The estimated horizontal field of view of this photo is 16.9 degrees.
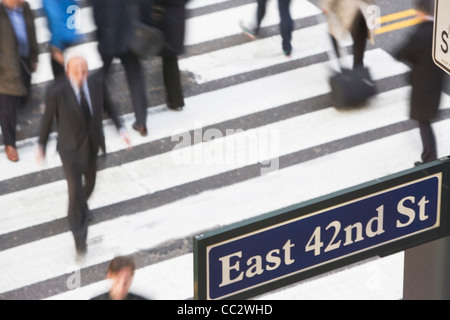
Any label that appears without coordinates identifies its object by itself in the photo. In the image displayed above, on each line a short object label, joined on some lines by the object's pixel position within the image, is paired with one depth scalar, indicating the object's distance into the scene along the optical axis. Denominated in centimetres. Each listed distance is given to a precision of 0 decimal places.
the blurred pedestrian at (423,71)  1294
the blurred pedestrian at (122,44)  1396
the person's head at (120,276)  950
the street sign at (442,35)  614
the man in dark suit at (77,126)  1181
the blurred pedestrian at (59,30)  1383
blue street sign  530
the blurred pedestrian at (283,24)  1595
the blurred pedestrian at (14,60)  1336
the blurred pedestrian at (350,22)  1471
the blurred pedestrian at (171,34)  1459
